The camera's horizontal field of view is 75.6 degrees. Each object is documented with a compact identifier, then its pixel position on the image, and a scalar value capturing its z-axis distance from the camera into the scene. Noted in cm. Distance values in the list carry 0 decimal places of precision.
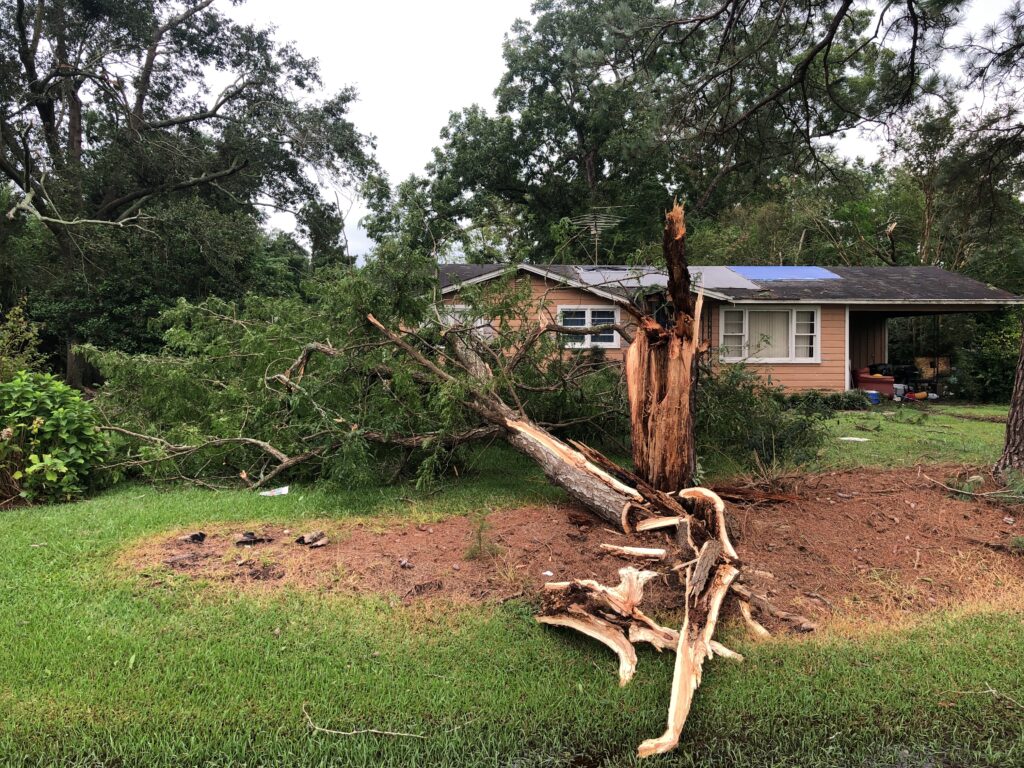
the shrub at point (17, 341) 998
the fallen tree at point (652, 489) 308
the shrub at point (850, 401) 1393
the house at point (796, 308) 1503
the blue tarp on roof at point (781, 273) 1692
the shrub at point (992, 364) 1558
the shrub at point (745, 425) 657
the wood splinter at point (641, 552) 405
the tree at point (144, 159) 1730
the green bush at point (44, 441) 591
